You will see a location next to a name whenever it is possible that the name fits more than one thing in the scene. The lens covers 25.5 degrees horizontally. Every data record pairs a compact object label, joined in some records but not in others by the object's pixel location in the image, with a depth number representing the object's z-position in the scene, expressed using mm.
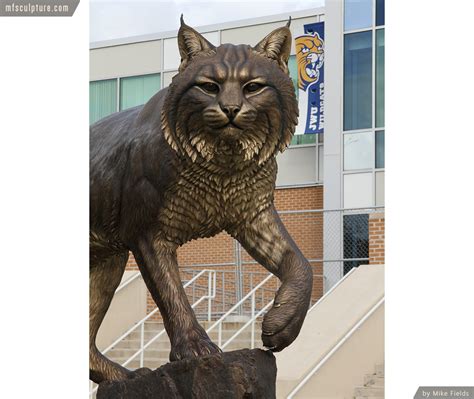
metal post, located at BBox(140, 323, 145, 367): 10945
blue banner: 16641
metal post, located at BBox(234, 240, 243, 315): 14562
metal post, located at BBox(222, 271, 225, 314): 14092
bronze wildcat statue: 4676
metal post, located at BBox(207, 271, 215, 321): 12399
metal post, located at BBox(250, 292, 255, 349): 10781
